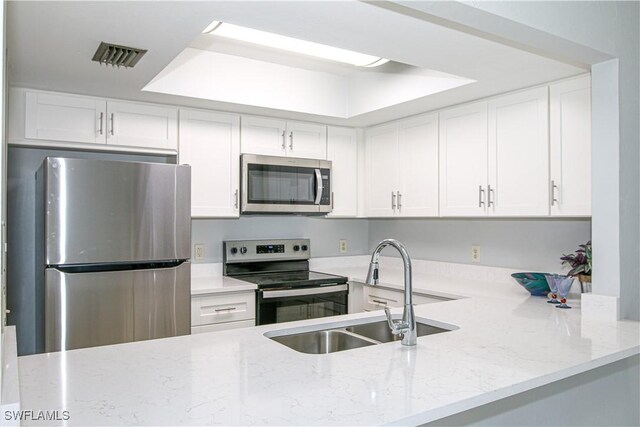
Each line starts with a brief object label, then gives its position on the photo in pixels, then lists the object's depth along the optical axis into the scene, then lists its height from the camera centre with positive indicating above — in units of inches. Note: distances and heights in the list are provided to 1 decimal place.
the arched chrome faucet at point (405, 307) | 64.9 -11.9
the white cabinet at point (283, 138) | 132.2 +22.8
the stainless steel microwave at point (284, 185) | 130.0 +9.4
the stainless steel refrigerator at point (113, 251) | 94.7 -6.5
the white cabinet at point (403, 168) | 129.5 +14.3
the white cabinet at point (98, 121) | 106.1 +22.6
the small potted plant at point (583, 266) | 93.4 -9.4
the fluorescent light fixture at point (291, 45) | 103.6 +39.4
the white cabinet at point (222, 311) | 115.4 -22.4
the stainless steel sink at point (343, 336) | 75.4 -19.0
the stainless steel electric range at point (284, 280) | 123.0 -16.4
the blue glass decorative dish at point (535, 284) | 105.1 -14.2
